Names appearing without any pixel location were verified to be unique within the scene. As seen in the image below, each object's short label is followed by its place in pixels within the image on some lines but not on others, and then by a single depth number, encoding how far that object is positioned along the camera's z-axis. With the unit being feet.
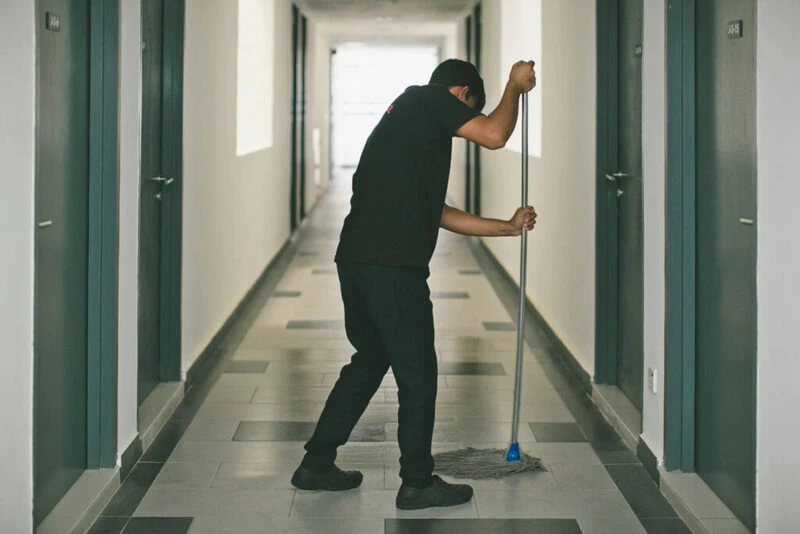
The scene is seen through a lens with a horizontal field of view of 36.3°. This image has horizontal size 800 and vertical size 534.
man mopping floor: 11.56
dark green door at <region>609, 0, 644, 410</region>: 15.93
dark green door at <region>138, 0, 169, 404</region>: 15.98
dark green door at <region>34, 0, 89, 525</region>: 10.93
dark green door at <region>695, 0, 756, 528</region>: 10.96
